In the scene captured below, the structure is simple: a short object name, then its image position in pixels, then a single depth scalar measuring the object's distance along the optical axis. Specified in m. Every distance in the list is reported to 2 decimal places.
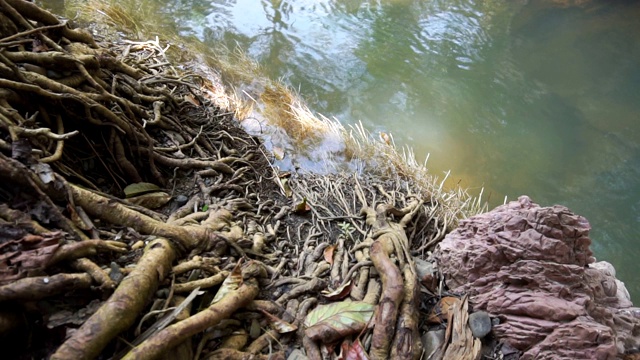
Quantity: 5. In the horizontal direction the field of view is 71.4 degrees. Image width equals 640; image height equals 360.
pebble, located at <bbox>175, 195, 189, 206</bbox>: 0.82
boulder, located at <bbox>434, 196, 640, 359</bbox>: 0.61
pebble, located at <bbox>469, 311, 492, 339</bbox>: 0.65
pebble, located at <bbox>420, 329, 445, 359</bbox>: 0.64
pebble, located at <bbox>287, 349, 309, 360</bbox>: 0.59
